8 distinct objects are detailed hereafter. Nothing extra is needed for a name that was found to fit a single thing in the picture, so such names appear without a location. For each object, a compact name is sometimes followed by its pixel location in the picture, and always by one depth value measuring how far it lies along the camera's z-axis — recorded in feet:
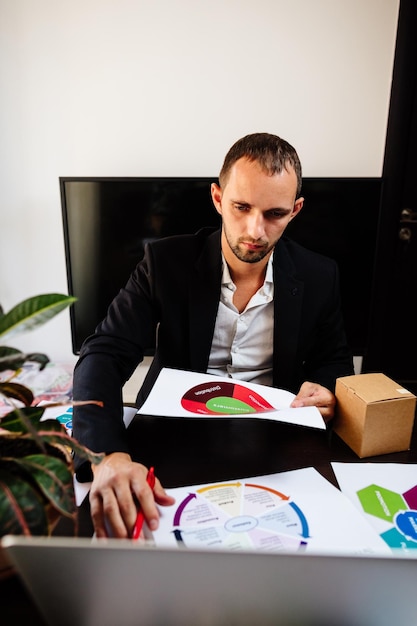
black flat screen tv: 6.14
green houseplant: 1.21
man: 3.64
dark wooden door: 6.48
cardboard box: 2.46
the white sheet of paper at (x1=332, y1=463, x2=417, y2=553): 1.92
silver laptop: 1.02
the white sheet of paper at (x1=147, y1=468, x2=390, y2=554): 1.82
